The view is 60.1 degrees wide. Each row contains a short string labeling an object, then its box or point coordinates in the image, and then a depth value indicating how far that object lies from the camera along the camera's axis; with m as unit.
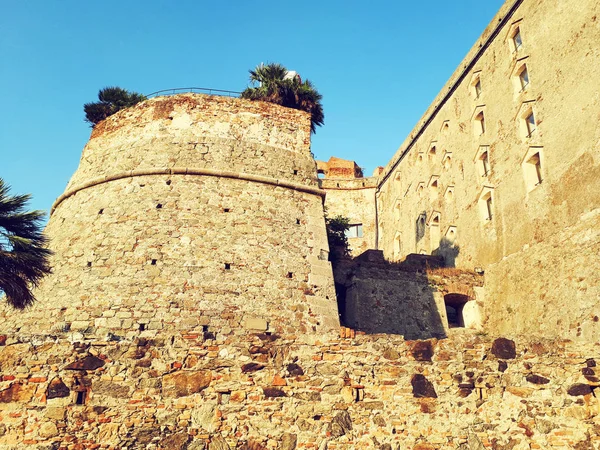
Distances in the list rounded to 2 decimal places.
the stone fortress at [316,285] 5.87
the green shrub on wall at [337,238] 15.51
